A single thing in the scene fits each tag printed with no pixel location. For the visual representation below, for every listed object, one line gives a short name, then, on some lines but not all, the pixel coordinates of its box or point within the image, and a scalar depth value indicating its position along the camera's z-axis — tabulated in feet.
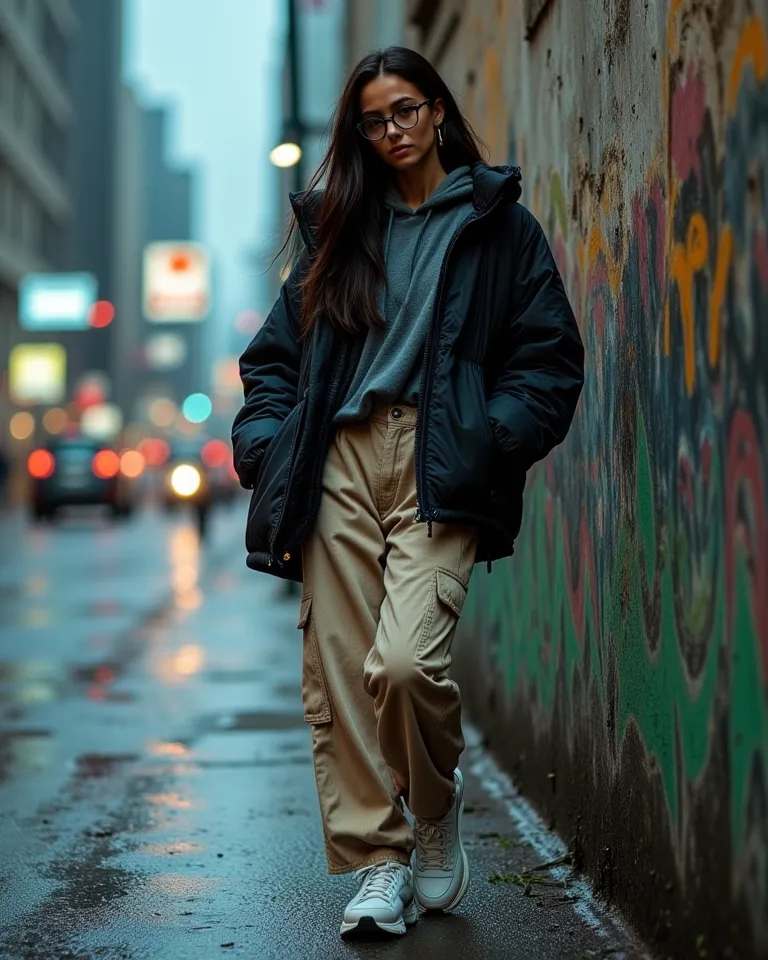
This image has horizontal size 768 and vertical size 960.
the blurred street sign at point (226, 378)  547.08
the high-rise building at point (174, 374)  540.93
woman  12.34
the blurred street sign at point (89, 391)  279.90
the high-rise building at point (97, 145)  379.55
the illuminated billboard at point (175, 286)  460.55
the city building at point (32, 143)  200.95
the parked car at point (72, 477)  119.34
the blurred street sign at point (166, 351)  495.08
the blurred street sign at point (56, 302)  221.46
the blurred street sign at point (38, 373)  215.31
